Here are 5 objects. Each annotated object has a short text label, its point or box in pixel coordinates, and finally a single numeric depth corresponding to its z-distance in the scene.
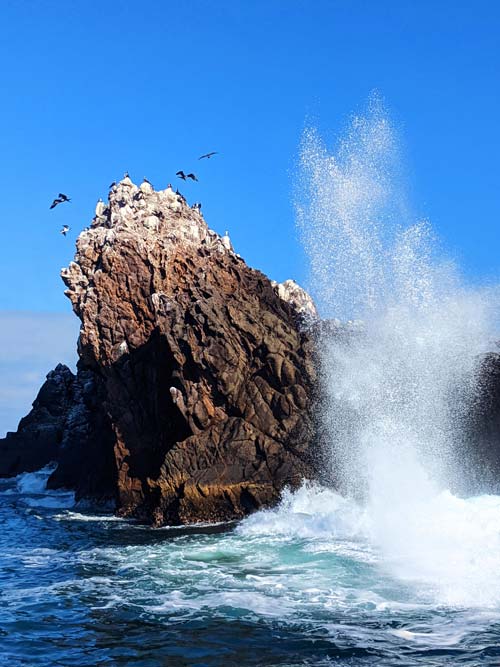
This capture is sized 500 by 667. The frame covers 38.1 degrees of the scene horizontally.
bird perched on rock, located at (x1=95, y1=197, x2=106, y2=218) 41.62
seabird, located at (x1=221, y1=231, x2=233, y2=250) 44.55
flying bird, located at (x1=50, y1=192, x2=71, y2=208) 33.19
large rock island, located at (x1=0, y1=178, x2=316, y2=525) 29.70
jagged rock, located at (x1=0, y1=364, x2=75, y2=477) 62.97
